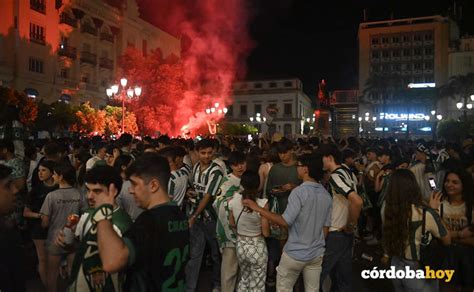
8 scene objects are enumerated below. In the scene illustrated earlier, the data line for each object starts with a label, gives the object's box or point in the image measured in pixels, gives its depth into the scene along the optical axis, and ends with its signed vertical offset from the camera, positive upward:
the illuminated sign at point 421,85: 68.46 +10.30
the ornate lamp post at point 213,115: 38.67 +2.93
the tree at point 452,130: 30.32 +1.15
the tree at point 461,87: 46.34 +7.01
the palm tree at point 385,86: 66.00 +9.66
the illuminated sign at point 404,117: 67.31 +4.72
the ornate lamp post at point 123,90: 19.12 +2.62
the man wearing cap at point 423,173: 7.26 -0.54
